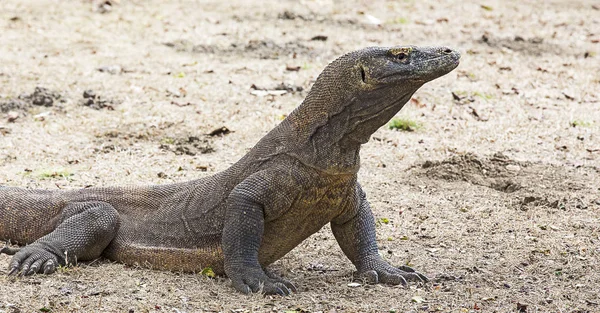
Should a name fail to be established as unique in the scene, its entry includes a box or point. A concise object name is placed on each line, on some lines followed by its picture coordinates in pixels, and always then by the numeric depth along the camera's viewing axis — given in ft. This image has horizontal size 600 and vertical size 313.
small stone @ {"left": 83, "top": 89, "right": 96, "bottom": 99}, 56.90
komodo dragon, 28.14
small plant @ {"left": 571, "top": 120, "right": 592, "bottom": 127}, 55.21
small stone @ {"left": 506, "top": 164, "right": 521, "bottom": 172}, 45.38
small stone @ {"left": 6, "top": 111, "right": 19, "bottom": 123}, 51.83
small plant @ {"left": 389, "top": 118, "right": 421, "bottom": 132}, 53.47
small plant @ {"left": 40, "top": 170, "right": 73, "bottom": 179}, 42.68
